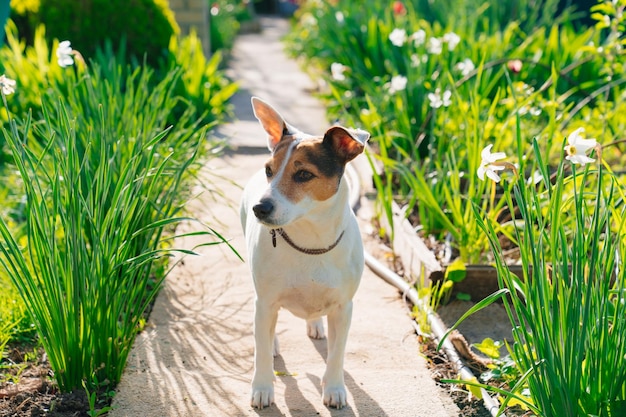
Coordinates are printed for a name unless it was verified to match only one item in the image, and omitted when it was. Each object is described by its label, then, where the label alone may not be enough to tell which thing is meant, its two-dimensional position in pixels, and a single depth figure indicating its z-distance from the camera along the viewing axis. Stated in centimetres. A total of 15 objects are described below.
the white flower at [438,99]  472
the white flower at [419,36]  572
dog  267
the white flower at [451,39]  557
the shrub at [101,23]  779
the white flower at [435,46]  548
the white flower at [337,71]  577
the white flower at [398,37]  558
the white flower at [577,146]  232
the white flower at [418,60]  593
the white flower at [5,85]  274
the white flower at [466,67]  534
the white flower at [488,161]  240
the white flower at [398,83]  524
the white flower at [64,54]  365
